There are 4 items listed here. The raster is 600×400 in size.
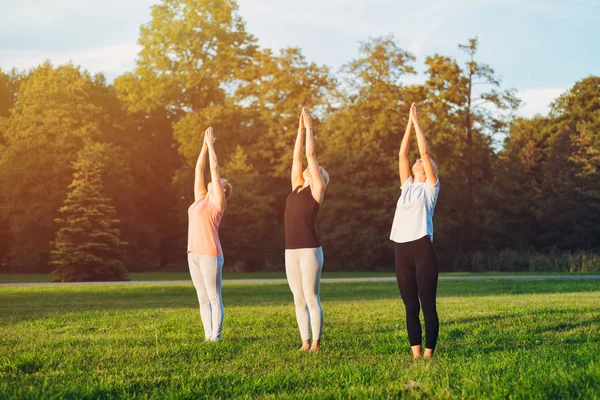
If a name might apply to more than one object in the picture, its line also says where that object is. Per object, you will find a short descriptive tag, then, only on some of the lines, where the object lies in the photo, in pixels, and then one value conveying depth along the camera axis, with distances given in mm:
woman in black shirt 7902
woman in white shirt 7297
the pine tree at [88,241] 31906
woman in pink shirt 8742
